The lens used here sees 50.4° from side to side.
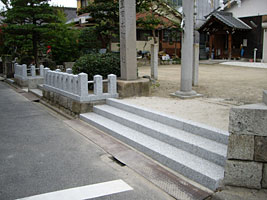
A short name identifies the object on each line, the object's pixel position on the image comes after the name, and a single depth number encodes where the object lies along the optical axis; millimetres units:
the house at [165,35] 23344
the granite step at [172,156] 4208
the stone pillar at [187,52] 8445
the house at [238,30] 22609
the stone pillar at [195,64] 10318
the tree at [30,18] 14914
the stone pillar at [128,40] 8633
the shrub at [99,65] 9672
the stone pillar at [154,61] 12109
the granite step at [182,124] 4976
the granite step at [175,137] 4613
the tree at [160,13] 18205
